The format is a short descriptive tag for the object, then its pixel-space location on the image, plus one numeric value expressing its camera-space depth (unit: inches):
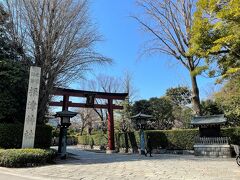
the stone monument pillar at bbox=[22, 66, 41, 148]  326.9
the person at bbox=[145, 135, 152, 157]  530.8
